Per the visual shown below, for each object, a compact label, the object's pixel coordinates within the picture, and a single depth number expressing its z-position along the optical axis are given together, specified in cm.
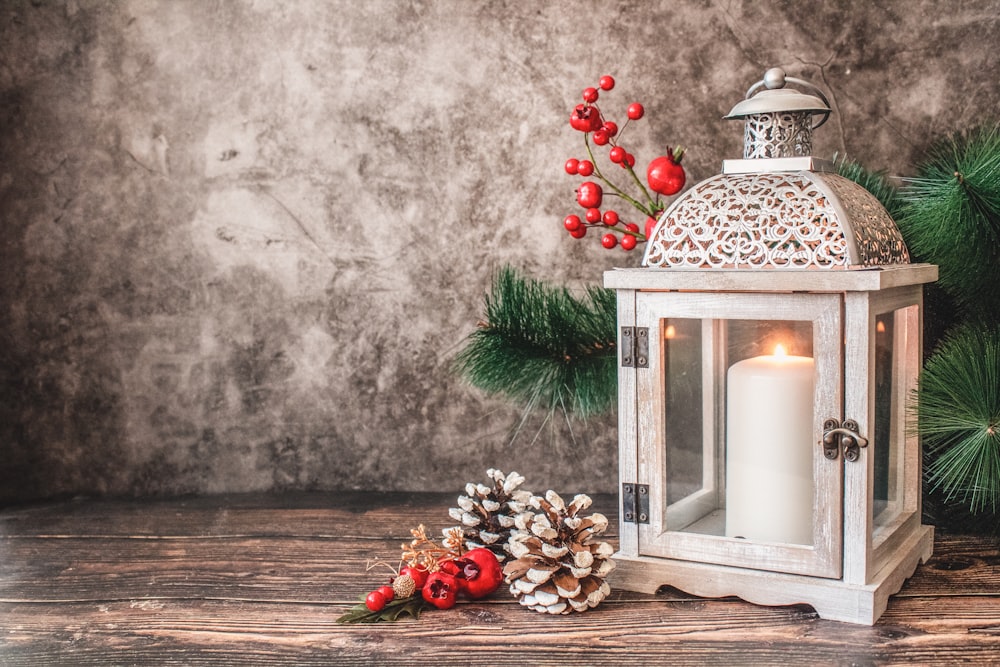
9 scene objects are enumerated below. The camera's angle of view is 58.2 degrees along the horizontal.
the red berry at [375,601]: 104
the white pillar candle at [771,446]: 98
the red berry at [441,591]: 106
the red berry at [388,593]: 105
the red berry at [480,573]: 108
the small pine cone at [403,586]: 106
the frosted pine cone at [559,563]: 103
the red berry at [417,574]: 109
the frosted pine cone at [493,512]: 117
